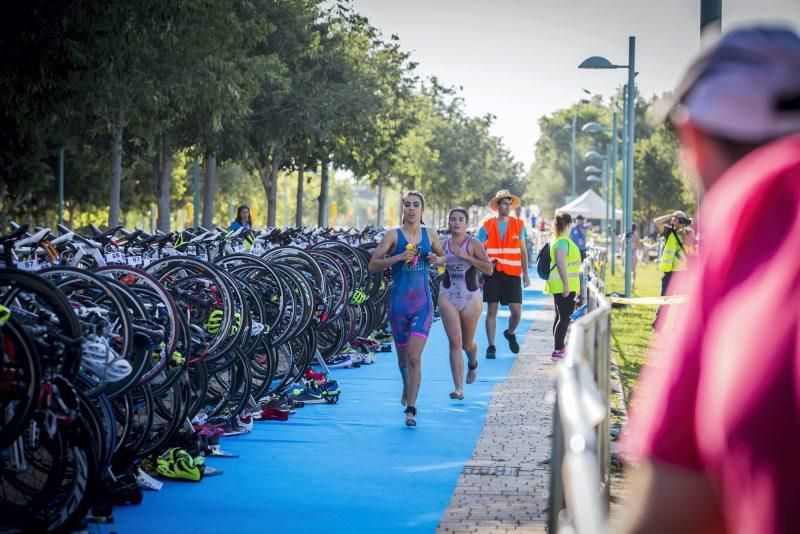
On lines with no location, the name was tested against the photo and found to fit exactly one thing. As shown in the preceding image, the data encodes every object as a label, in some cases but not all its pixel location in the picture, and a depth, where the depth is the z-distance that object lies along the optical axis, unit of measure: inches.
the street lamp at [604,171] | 2024.0
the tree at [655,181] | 3174.2
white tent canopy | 2238.9
